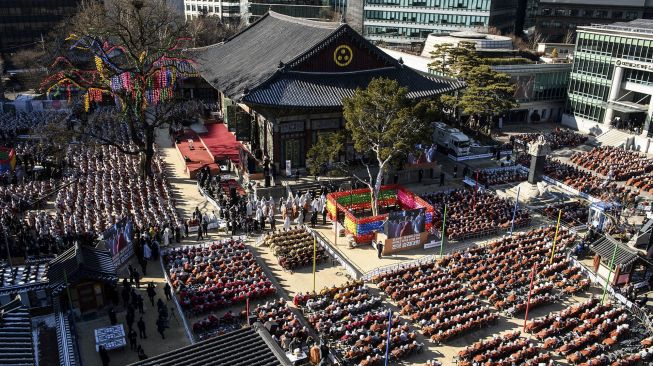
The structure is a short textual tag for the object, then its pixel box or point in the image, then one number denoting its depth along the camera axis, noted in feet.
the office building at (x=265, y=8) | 400.88
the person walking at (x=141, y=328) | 85.61
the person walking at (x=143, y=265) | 104.83
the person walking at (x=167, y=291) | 95.09
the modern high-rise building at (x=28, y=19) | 297.33
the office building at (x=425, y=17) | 334.03
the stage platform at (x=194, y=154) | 159.10
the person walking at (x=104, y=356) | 78.43
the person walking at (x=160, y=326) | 85.61
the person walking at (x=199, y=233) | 117.80
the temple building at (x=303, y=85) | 145.28
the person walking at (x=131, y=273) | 98.80
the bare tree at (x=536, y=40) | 314.53
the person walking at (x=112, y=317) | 87.76
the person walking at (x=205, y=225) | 120.06
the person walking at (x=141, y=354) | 78.64
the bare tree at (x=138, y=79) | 141.38
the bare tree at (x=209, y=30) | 287.48
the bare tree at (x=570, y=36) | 307.37
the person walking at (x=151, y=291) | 94.38
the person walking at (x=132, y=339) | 82.94
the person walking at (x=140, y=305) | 91.93
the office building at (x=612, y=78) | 189.16
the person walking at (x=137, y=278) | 98.89
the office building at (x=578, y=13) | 291.38
